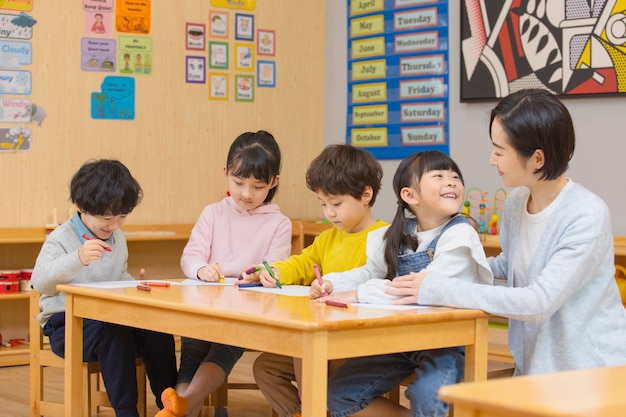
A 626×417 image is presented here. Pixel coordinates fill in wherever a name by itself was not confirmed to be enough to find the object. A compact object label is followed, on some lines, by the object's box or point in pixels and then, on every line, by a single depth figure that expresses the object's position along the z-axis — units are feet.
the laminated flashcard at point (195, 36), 17.16
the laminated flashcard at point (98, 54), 15.96
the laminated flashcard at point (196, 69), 17.15
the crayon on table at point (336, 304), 7.16
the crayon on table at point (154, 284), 8.87
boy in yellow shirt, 8.93
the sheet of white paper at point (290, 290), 8.32
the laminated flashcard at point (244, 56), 17.72
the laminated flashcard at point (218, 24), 17.44
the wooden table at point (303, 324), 6.25
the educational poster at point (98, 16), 16.01
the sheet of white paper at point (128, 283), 8.95
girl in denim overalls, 7.38
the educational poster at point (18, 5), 15.12
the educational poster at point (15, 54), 15.14
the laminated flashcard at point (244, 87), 17.71
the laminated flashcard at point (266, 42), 17.97
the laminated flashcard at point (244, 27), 17.72
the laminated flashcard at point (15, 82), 15.12
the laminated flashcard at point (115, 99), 16.13
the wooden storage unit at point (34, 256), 14.92
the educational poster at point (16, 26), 15.11
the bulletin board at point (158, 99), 15.51
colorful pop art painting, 13.83
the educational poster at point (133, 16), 16.33
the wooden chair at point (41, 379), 9.90
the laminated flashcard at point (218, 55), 17.42
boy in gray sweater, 9.27
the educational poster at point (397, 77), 16.51
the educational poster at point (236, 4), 17.51
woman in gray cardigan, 6.95
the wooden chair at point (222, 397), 11.06
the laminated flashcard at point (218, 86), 17.43
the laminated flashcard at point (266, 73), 17.98
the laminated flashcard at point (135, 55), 16.34
